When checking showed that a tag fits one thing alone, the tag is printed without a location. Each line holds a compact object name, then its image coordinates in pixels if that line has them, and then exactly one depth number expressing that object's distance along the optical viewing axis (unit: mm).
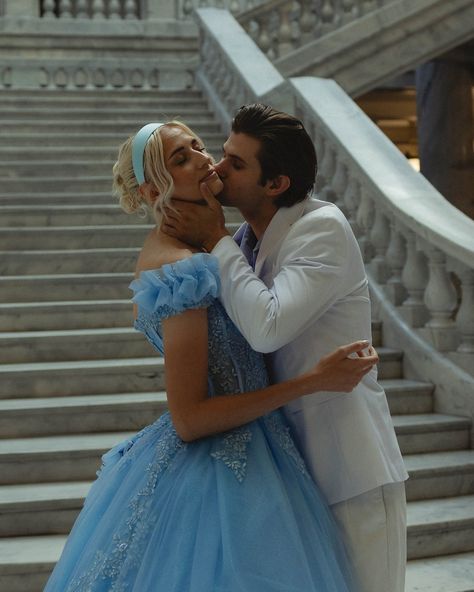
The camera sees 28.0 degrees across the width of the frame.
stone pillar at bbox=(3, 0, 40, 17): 11203
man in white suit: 1957
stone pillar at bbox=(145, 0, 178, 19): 11430
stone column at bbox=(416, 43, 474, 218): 10570
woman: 1865
